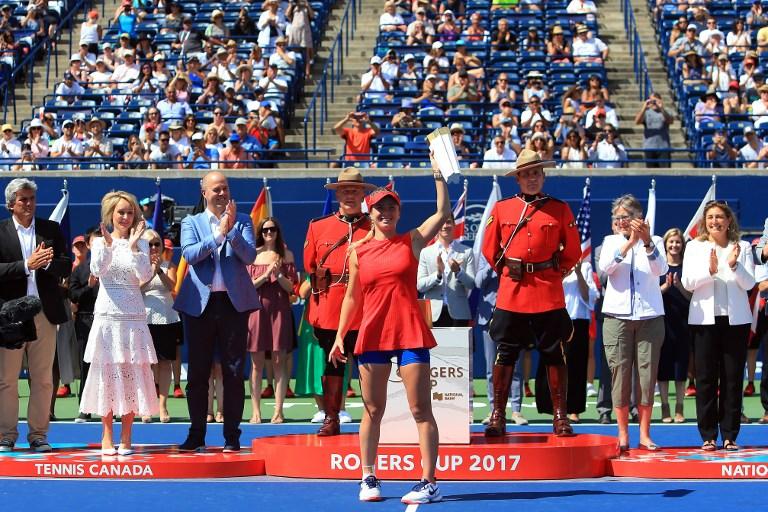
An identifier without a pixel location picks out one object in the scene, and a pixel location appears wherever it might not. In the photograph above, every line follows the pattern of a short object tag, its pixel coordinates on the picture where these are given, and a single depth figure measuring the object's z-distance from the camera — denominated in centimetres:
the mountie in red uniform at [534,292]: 1034
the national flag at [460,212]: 1644
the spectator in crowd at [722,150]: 1980
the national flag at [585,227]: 1482
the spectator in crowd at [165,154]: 2064
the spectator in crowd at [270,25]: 2512
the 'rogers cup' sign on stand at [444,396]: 1009
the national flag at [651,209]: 1570
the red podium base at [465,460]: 977
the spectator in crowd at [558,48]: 2366
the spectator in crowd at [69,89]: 2392
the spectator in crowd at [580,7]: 2534
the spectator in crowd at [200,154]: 2028
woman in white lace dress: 1015
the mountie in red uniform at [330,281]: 1061
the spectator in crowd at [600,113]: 2109
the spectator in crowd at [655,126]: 2092
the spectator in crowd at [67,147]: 2133
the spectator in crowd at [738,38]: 2381
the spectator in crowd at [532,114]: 2122
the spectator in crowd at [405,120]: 2148
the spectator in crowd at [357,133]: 2080
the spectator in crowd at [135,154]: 2078
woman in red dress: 882
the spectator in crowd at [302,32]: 2480
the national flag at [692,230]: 1558
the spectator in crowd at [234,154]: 2041
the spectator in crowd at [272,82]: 2327
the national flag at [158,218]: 1698
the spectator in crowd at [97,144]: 2116
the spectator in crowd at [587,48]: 2383
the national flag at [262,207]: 1766
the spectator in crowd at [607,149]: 2023
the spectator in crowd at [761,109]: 2102
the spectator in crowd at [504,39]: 2412
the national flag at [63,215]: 1489
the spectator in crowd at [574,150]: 1998
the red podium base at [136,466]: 990
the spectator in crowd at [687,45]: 2358
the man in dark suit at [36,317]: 1063
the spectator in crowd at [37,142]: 2144
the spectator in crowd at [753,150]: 1992
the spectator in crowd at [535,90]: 2217
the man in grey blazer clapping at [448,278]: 1443
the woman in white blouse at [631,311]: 1055
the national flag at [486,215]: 1524
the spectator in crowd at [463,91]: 2217
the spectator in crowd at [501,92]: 2226
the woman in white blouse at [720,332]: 1053
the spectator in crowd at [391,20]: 2544
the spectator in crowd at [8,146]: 2145
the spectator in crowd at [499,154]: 1978
